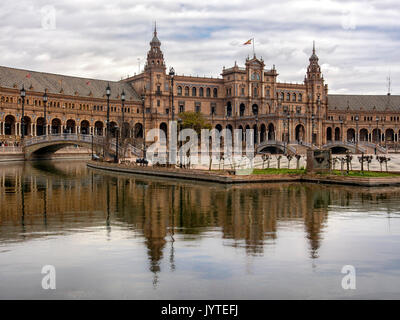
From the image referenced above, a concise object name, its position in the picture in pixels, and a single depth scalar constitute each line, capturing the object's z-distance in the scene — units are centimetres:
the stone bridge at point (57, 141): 8575
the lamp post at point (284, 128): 10575
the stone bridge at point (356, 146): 11979
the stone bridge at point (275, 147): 11148
